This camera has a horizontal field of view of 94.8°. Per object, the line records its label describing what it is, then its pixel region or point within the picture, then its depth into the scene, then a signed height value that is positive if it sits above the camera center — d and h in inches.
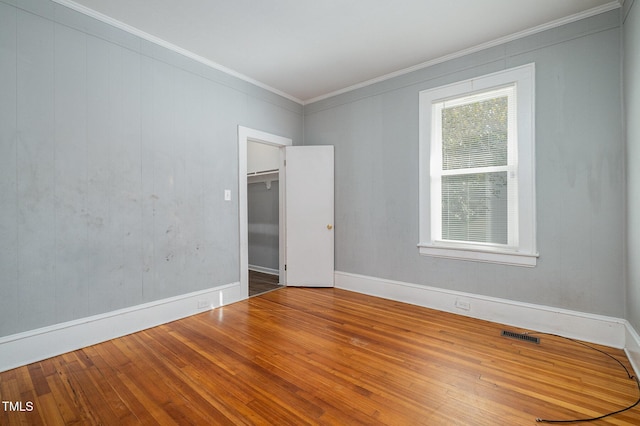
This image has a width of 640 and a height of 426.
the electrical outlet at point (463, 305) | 127.5 -40.5
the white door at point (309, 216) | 175.0 -2.1
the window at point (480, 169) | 114.2 +18.3
